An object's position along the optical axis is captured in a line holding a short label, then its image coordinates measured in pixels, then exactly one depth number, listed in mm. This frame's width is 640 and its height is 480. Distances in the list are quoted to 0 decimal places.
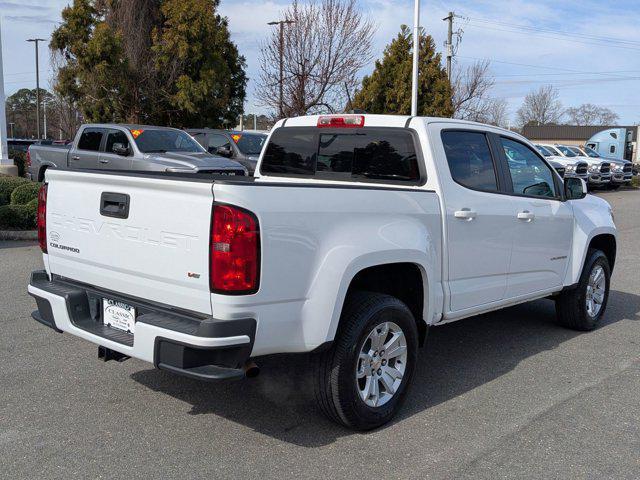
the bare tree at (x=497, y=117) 58047
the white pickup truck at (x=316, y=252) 3357
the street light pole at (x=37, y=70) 52538
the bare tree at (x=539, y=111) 93938
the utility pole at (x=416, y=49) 21897
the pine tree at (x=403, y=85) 26250
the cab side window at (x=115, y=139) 13516
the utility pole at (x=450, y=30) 33431
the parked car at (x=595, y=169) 27125
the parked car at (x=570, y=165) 24609
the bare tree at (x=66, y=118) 36469
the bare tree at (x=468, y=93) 38375
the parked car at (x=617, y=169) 28391
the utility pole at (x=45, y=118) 54631
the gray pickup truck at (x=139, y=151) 12750
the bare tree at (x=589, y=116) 105562
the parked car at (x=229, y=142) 16297
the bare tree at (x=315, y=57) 23906
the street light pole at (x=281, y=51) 23641
